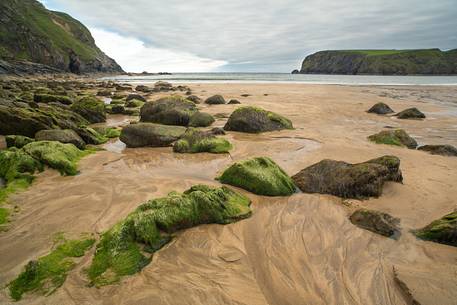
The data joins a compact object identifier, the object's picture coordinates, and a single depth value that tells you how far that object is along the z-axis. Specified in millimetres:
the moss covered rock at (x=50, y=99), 19297
